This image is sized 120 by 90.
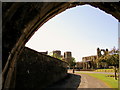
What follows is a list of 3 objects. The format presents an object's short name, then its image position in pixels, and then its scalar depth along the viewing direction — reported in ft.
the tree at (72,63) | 170.92
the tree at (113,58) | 46.47
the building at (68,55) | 181.26
